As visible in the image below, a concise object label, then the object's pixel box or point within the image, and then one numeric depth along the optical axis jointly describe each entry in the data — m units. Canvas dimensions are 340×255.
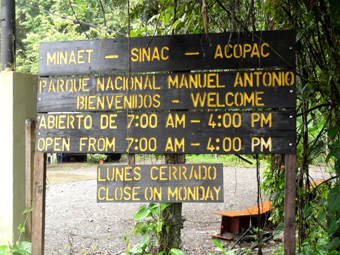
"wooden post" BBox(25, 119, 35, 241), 3.86
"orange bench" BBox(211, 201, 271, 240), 5.88
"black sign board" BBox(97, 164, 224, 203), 3.17
